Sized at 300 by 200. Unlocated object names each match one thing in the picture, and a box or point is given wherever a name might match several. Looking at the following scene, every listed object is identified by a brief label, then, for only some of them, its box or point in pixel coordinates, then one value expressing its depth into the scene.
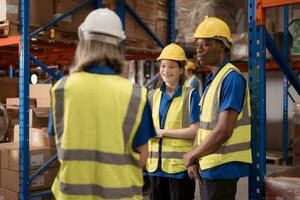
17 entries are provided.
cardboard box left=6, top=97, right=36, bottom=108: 5.65
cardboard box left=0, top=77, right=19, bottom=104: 6.35
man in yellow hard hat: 2.56
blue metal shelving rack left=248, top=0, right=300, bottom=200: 2.66
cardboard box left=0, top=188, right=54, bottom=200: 4.45
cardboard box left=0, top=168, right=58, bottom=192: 4.45
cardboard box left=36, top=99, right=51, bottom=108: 5.49
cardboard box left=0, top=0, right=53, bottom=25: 4.25
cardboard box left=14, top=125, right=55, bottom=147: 4.79
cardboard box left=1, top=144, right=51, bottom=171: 4.52
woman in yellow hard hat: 3.53
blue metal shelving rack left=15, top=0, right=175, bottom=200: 4.17
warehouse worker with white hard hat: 2.08
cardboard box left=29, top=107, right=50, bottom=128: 4.93
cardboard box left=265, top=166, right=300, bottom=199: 2.50
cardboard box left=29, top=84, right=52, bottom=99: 5.49
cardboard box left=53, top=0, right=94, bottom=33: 4.68
